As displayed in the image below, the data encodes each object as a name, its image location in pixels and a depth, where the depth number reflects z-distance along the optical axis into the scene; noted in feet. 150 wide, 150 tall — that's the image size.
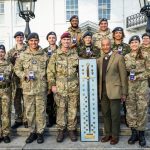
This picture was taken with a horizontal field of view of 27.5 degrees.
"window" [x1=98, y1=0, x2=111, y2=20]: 69.97
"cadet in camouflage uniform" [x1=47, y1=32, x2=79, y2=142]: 19.51
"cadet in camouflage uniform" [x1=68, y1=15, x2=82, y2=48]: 23.61
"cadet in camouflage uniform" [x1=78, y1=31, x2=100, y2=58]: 21.91
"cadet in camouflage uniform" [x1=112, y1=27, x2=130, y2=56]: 21.24
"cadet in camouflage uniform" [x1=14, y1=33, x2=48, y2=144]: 19.51
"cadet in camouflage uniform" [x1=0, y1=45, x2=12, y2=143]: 19.43
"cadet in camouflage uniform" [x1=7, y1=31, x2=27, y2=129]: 21.77
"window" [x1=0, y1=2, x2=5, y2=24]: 72.49
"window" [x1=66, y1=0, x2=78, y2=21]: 69.94
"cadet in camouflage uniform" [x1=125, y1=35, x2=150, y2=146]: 18.92
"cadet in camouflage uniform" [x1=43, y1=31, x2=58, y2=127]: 22.04
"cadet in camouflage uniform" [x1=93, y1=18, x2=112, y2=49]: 23.54
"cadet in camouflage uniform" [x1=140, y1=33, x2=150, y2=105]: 20.63
